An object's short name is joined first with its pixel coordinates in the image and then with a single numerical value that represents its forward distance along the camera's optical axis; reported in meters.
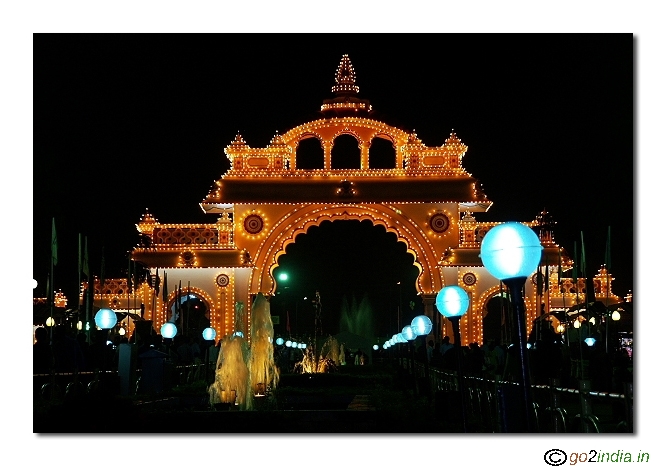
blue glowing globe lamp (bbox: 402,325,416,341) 19.17
